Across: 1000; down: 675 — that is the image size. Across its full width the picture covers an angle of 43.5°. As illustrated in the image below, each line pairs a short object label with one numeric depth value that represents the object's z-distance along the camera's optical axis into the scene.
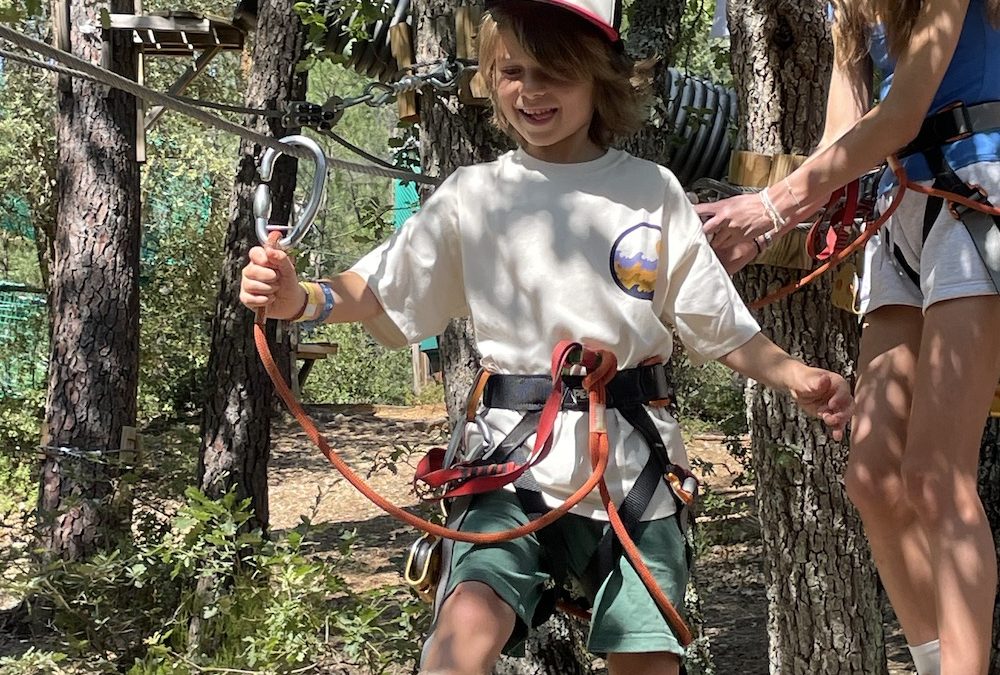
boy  2.13
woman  2.29
